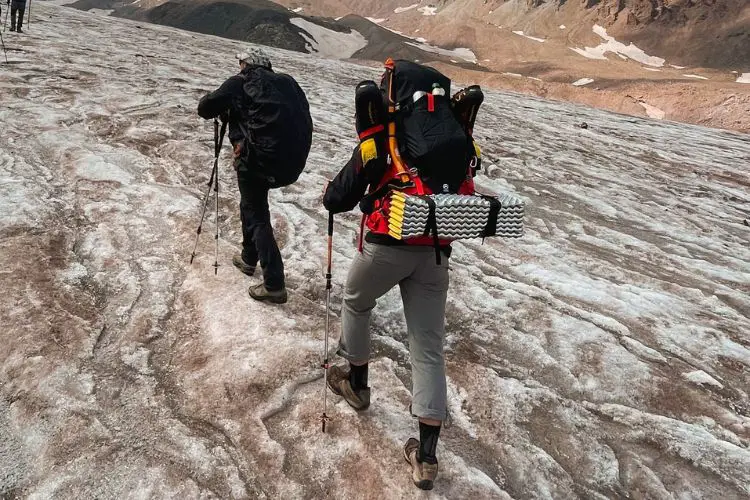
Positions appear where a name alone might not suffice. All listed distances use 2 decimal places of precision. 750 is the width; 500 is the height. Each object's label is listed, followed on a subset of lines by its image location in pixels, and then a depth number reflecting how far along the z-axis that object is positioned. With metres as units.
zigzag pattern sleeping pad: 2.85
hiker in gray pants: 3.20
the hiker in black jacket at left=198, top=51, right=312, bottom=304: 4.48
